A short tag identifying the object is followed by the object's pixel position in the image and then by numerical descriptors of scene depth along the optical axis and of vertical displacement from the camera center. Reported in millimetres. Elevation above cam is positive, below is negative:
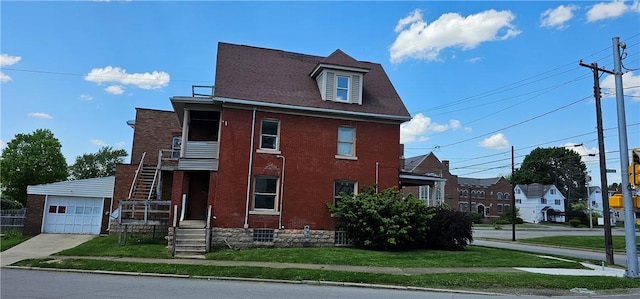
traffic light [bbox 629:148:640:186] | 11602 +1451
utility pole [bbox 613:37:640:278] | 13367 +1488
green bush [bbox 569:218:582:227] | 71125 -562
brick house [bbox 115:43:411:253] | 19172 +2646
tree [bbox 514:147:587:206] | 104125 +11328
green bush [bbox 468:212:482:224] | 72500 -364
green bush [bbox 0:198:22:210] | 38134 -819
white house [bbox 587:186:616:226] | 100688 +5176
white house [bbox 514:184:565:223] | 88312 +2932
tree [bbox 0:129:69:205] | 44750 +3414
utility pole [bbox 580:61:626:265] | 18531 +2945
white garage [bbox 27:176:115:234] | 24500 -396
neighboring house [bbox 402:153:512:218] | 69938 +4569
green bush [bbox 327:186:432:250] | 18594 -371
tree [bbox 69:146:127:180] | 76500 +5998
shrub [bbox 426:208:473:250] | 19750 -781
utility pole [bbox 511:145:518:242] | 33531 +3990
